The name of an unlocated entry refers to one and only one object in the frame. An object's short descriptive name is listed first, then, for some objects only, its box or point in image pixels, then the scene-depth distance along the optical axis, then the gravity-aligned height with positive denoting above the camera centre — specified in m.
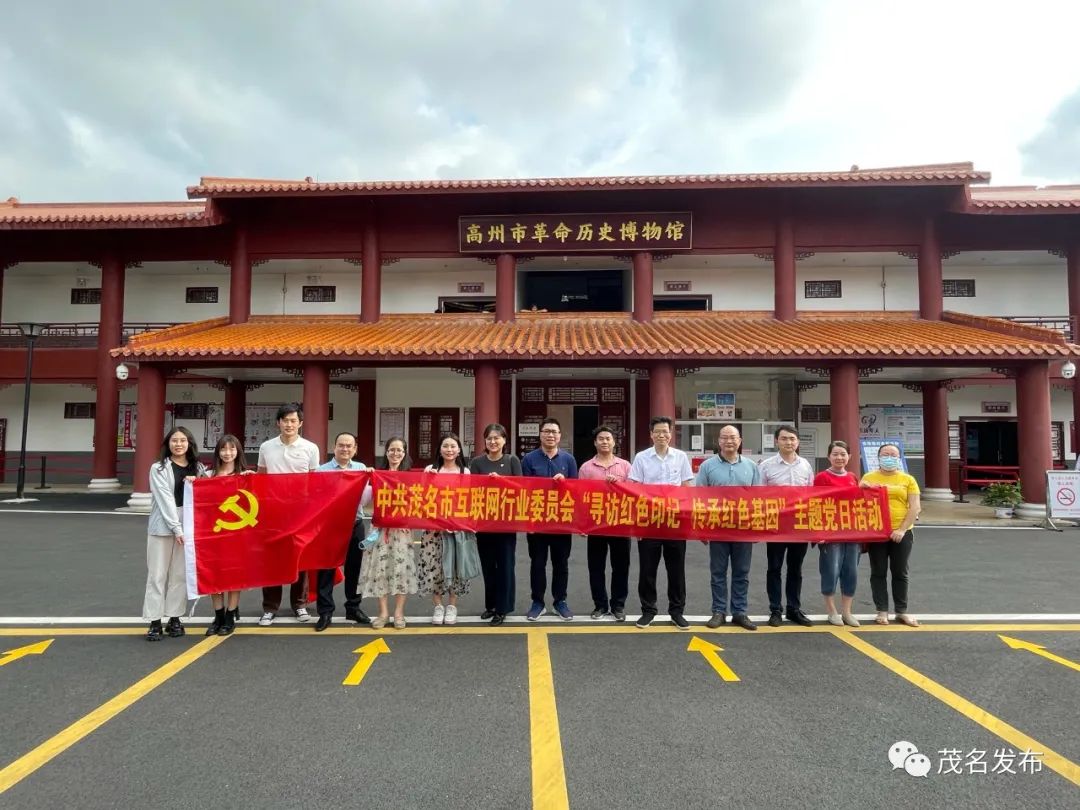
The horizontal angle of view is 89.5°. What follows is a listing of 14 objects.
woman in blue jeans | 4.38 -1.12
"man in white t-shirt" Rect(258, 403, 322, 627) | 4.50 -0.25
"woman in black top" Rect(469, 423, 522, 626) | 4.42 -1.09
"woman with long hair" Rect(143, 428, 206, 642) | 4.02 -0.85
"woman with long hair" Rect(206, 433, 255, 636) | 4.20 -0.35
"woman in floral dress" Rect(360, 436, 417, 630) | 4.26 -1.10
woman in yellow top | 4.33 -0.83
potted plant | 9.57 -1.14
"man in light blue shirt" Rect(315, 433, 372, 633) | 4.34 -1.14
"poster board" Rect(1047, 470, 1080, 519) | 8.80 -0.97
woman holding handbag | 4.41 -1.17
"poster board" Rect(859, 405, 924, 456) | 12.91 +0.22
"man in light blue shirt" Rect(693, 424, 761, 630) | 4.37 -0.94
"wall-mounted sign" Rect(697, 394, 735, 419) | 12.39 +0.55
